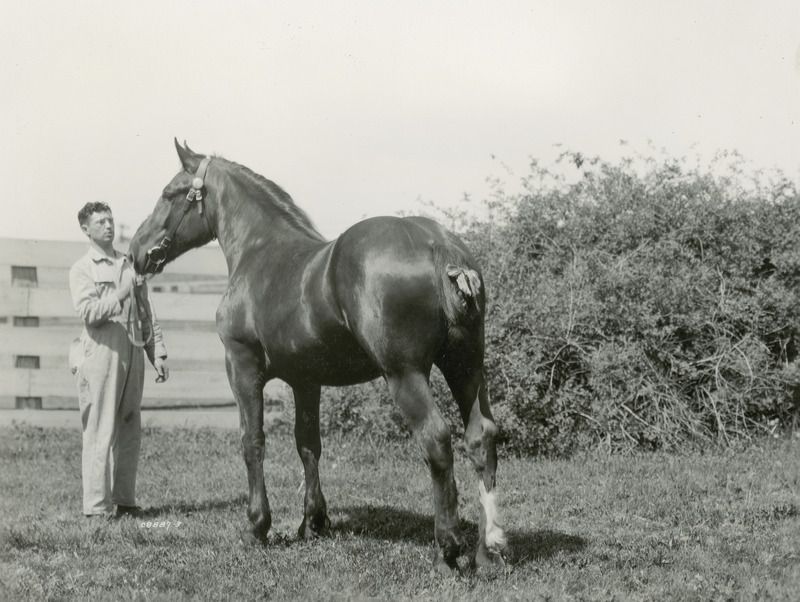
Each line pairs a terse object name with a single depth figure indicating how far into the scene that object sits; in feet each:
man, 21.04
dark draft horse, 14.62
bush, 26.14
